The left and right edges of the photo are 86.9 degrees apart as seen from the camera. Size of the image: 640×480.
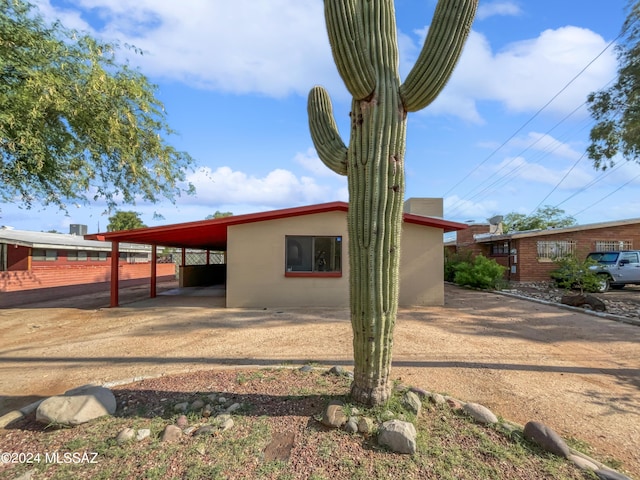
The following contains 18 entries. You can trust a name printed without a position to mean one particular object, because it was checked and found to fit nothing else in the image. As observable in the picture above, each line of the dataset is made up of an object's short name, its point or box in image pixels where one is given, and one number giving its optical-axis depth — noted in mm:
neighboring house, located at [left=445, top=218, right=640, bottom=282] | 16312
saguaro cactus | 2941
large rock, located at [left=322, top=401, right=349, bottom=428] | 2773
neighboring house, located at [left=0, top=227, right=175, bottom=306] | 14953
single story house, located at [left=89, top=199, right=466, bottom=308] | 9797
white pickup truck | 13586
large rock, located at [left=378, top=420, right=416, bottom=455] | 2475
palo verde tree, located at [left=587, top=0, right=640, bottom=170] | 9961
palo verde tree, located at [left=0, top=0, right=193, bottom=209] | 5832
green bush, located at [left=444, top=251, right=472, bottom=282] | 17344
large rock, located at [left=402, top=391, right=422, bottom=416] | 3008
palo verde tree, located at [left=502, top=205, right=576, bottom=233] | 40000
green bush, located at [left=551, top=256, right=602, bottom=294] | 11023
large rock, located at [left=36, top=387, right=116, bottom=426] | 2811
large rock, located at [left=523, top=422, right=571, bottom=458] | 2510
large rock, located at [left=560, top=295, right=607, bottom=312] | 9156
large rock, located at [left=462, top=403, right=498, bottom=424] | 2939
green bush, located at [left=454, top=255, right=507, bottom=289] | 13617
